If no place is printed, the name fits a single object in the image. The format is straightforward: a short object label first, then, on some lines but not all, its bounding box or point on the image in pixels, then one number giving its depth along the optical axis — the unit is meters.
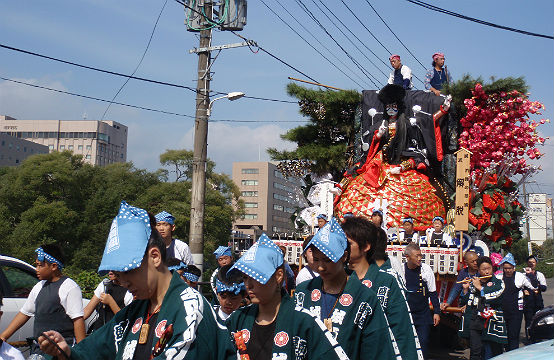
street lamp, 14.26
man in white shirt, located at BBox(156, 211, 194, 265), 7.14
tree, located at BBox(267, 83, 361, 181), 18.16
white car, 8.09
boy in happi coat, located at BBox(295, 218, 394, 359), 4.18
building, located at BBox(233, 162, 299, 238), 119.38
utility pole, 12.38
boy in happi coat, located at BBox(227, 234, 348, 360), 3.50
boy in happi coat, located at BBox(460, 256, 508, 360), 8.54
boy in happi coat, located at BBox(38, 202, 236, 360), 2.71
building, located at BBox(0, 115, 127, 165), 142.38
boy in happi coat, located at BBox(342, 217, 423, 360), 4.88
